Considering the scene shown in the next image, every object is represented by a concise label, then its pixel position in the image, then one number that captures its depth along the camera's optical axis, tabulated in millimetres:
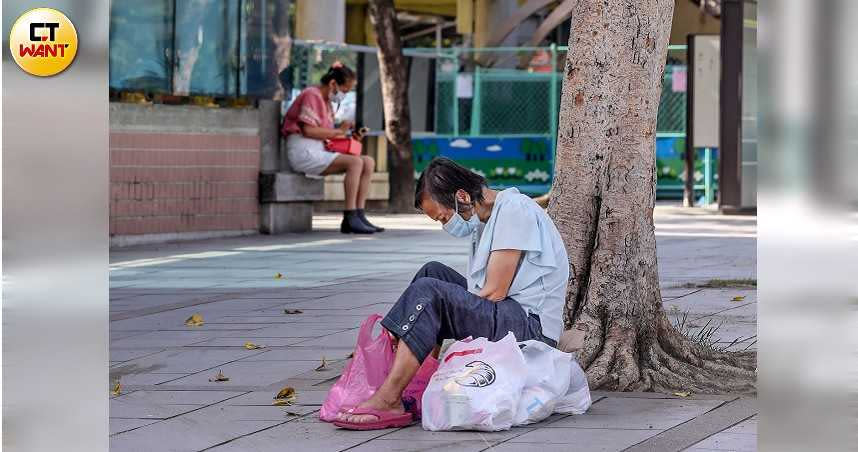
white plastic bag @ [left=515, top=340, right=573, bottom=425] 10664
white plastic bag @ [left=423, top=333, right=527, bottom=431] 10383
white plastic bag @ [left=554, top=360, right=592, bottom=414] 11117
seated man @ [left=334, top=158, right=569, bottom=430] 10727
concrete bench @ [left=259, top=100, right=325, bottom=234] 29203
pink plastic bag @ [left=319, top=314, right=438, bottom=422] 10859
